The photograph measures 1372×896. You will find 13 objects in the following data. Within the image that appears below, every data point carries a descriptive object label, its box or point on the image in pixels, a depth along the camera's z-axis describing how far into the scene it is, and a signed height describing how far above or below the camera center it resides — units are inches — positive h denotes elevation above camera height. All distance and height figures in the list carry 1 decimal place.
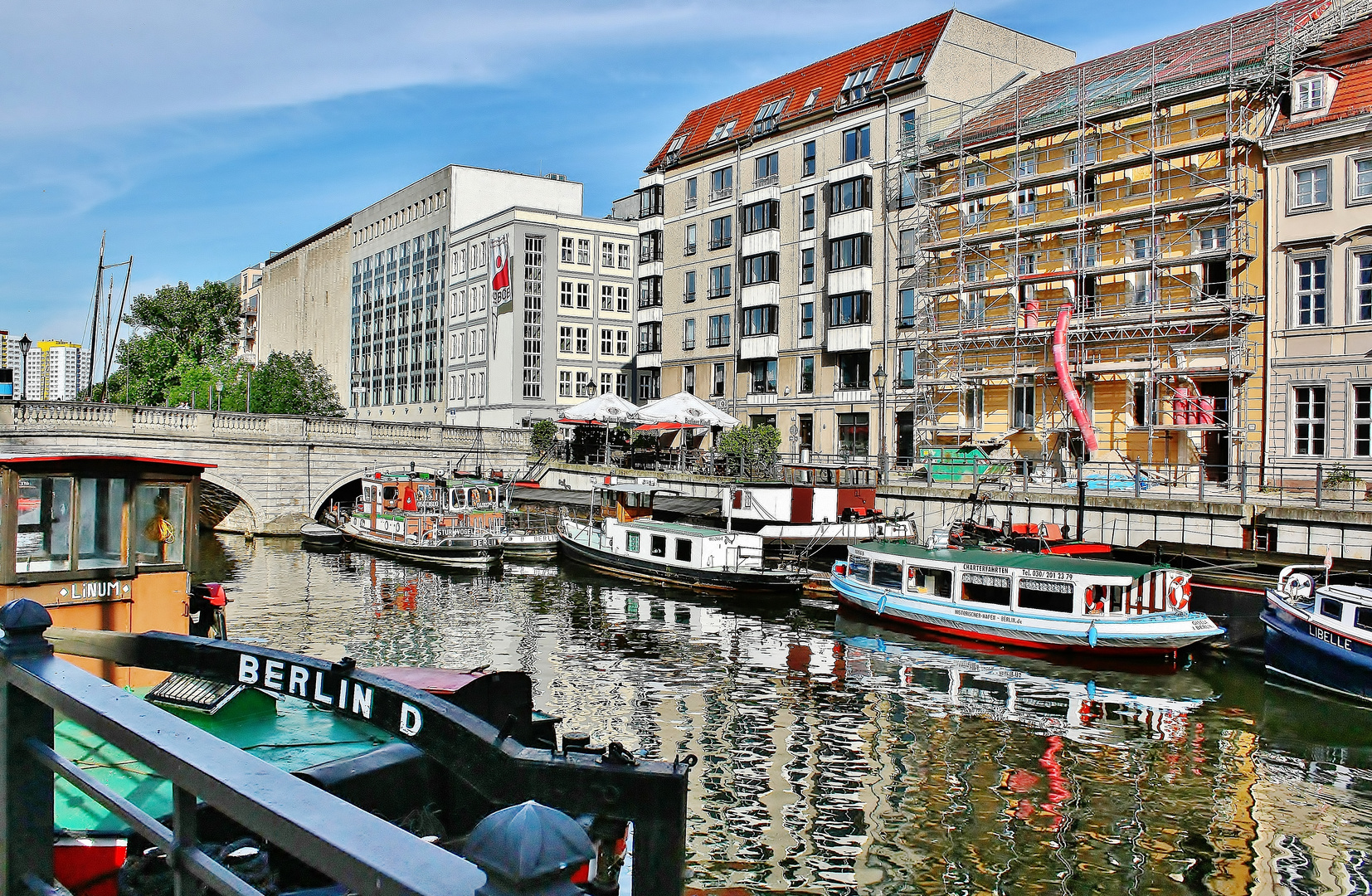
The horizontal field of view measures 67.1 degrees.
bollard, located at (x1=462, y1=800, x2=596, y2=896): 66.3 -26.2
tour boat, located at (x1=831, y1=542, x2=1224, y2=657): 941.8 -144.0
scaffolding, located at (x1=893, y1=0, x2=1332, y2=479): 1317.7 +295.4
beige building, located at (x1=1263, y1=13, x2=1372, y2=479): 1190.9 +232.2
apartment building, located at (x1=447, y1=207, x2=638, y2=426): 2664.9 +363.3
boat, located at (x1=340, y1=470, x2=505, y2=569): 1603.1 -119.4
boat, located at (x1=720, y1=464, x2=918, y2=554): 1407.5 -86.7
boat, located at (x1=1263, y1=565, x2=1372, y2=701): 810.8 -144.8
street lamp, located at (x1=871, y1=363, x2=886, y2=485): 1603.1 +60.1
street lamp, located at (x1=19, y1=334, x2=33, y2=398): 1347.2 +120.5
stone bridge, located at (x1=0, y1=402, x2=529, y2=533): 1754.4 +2.0
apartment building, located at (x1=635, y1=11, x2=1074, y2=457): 1840.6 +449.5
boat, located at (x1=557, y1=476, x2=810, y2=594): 1288.1 -141.8
